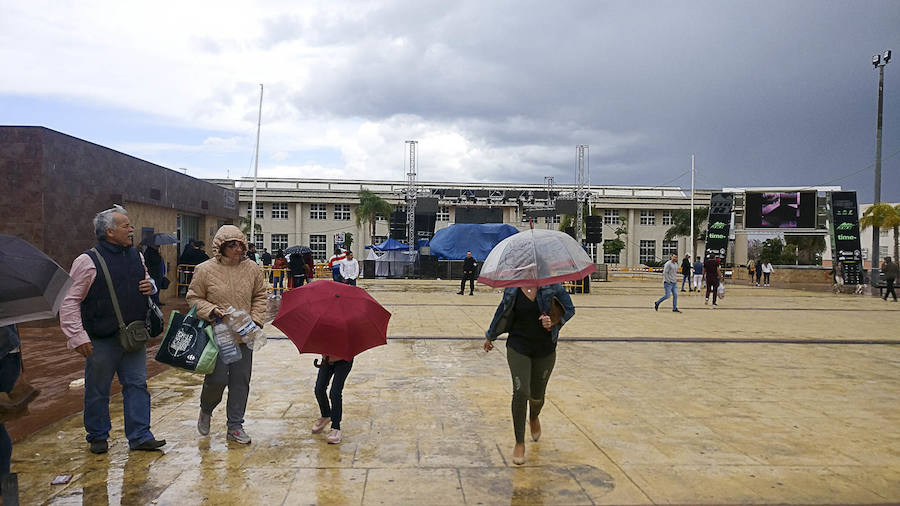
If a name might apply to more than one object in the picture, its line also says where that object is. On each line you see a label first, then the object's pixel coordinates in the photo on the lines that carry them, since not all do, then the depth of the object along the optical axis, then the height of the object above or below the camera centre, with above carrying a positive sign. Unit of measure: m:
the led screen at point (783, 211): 36.22 +2.88
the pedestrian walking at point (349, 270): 15.94 -0.38
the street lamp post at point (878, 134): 30.47 +6.24
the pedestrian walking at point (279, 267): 19.89 -0.42
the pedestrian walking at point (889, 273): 21.33 -0.38
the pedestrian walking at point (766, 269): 30.98 -0.43
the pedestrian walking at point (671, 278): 15.74 -0.48
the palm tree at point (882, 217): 32.91 +2.48
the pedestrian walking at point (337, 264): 16.27 -0.25
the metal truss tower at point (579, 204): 30.56 +2.75
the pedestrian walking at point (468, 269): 21.89 -0.46
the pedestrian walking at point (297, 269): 16.72 -0.39
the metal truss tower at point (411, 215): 36.47 +2.38
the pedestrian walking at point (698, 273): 24.61 -0.55
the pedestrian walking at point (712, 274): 17.86 -0.41
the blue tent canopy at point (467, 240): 34.22 +0.90
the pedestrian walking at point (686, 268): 25.48 -0.36
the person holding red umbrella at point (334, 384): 4.71 -1.00
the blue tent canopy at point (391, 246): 35.44 +0.56
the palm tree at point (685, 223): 60.56 +3.56
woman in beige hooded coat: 4.54 -0.33
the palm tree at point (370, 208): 57.78 +4.45
